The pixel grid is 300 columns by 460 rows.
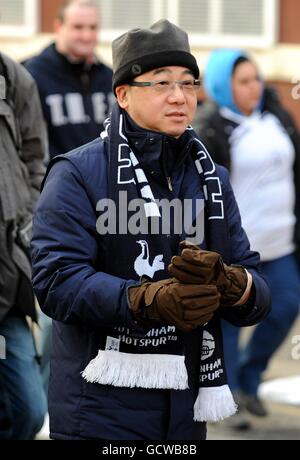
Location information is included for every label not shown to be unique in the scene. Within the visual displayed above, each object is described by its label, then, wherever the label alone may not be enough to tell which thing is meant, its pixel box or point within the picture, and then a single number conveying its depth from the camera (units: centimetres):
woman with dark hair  1451
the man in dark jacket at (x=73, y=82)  1414
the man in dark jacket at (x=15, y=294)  994
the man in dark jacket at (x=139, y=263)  775
